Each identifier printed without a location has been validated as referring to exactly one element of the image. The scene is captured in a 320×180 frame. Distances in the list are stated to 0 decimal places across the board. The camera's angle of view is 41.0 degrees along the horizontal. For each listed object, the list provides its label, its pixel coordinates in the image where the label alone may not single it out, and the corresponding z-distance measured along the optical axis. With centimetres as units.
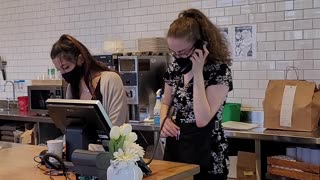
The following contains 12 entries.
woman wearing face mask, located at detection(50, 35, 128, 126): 243
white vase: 160
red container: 527
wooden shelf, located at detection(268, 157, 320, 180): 298
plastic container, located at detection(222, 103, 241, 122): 378
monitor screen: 195
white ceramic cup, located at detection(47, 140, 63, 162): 221
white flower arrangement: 161
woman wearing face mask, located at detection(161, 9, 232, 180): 218
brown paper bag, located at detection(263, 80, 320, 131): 312
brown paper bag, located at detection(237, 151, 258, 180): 338
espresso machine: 402
